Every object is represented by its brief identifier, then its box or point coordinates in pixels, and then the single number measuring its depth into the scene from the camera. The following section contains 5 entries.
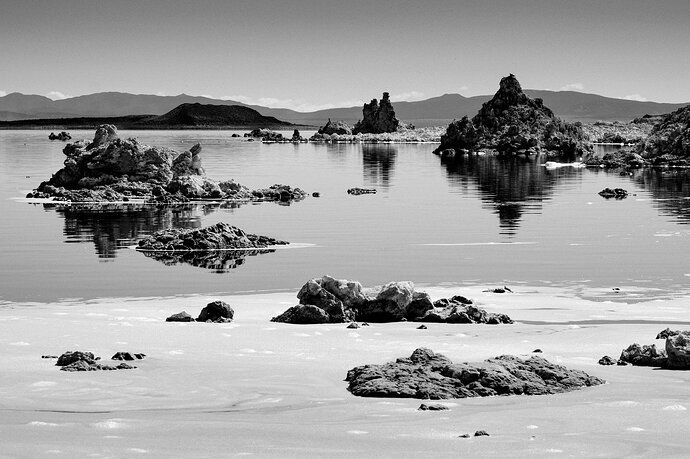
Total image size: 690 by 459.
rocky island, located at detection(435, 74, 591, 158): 152.12
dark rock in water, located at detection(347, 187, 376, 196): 72.82
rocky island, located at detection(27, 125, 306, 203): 64.00
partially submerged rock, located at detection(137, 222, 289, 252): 37.81
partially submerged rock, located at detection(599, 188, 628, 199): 70.81
